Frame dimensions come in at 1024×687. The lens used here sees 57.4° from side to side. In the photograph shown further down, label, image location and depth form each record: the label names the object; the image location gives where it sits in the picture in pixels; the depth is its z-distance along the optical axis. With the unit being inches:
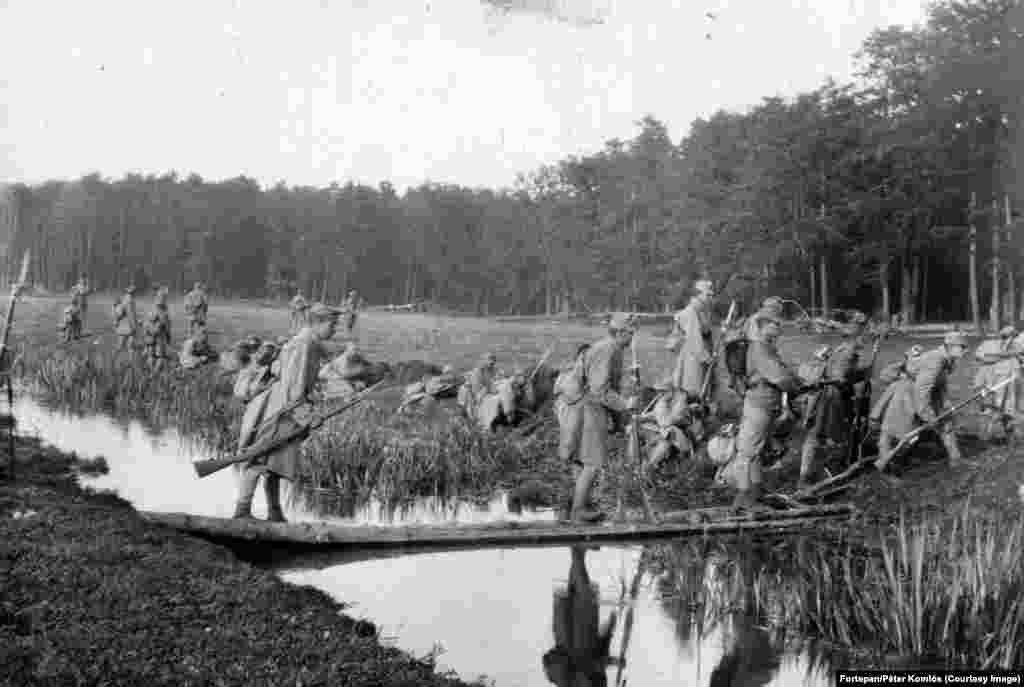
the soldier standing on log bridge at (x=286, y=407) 371.6
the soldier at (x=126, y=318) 1005.8
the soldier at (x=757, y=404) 414.3
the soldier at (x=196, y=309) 990.4
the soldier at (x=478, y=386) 668.7
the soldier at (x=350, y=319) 466.9
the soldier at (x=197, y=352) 931.3
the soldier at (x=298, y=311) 673.0
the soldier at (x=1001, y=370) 561.6
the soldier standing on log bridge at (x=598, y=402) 397.7
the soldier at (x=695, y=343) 524.1
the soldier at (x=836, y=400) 499.8
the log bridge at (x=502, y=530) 343.9
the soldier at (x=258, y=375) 450.9
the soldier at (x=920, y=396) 480.4
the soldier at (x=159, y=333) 938.7
